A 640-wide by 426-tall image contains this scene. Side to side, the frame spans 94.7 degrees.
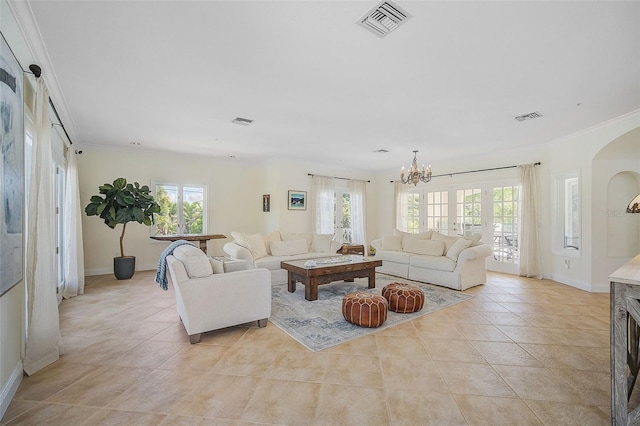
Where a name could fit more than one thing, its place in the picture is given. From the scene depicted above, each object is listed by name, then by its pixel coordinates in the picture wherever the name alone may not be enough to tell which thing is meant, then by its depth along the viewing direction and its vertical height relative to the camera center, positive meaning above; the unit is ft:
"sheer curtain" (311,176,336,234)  24.30 +0.96
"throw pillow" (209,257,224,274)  10.23 -1.81
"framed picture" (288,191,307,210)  23.15 +1.15
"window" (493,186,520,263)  19.52 -0.65
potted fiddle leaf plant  16.88 +0.42
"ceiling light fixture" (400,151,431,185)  17.75 +2.41
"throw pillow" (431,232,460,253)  17.28 -1.53
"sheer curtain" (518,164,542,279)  18.07 -0.94
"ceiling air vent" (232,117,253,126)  13.71 +4.45
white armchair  8.98 -2.52
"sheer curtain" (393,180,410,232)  26.27 +0.63
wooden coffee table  13.16 -2.68
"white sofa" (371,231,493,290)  15.44 -2.52
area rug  9.45 -3.88
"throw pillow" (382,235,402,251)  19.61 -1.94
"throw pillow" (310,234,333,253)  19.15 -1.88
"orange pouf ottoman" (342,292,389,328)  9.99 -3.32
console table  18.79 -1.47
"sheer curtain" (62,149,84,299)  14.01 -1.16
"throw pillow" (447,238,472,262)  15.71 -1.83
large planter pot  17.51 -3.12
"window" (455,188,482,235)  21.33 +0.21
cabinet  5.16 -2.24
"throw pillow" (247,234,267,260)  16.87 -1.84
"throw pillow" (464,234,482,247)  16.36 -1.44
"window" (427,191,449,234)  23.35 +0.23
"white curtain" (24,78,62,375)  7.36 -1.21
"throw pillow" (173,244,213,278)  9.26 -1.49
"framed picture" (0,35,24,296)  5.74 +1.00
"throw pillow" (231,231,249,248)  16.88 -1.37
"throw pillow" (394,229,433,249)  18.93 -1.43
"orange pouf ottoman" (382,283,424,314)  11.43 -3.34
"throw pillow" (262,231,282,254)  18.06 -1.50
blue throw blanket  10.16 -1.87
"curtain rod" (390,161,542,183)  18.29 +3.09
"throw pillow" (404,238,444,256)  17.25 -1.99
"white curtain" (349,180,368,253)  27.37 -0.08
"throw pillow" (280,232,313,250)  19.01 -1.43
